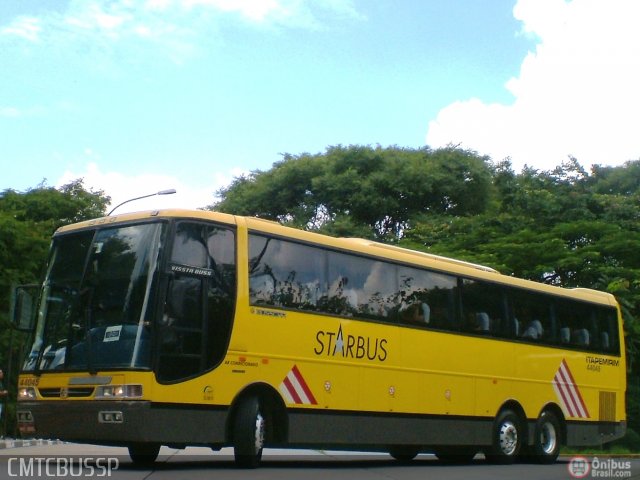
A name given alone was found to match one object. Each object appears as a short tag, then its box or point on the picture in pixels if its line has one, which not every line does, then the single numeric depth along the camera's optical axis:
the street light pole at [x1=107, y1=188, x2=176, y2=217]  35.31
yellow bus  12.42
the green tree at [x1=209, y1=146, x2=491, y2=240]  47.59
